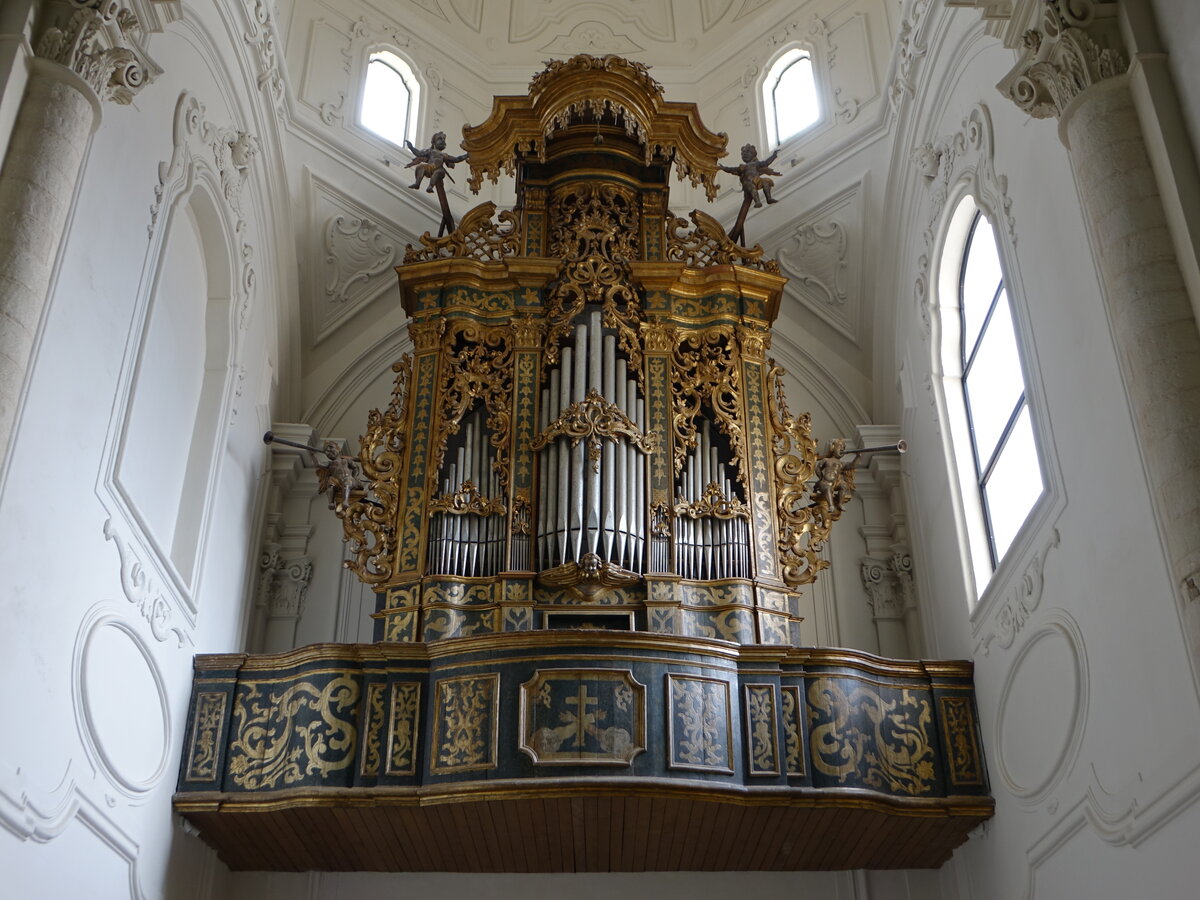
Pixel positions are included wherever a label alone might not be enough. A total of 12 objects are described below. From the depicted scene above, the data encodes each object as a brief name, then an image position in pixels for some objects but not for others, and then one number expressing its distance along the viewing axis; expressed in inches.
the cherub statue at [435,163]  460.8
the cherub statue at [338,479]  400.5
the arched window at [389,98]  521.0
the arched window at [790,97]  523.5
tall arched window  344.4
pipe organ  332.2
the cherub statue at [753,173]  460.4
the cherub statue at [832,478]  403.5
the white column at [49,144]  233.0
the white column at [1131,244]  221.0
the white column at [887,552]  433.1
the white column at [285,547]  434.6
